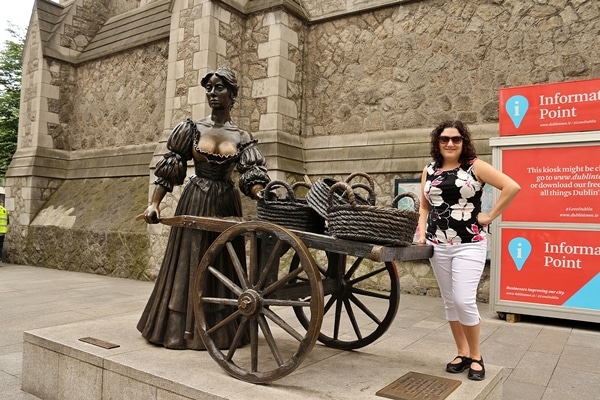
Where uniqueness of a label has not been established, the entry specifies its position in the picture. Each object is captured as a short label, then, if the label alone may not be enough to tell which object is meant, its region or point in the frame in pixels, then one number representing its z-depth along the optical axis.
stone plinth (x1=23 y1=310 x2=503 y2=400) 2.38
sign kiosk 5.19
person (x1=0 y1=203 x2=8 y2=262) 10.45
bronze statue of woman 3.07
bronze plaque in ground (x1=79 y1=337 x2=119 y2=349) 2.99
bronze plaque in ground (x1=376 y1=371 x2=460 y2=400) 2.27
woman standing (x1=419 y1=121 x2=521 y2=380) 2.61
